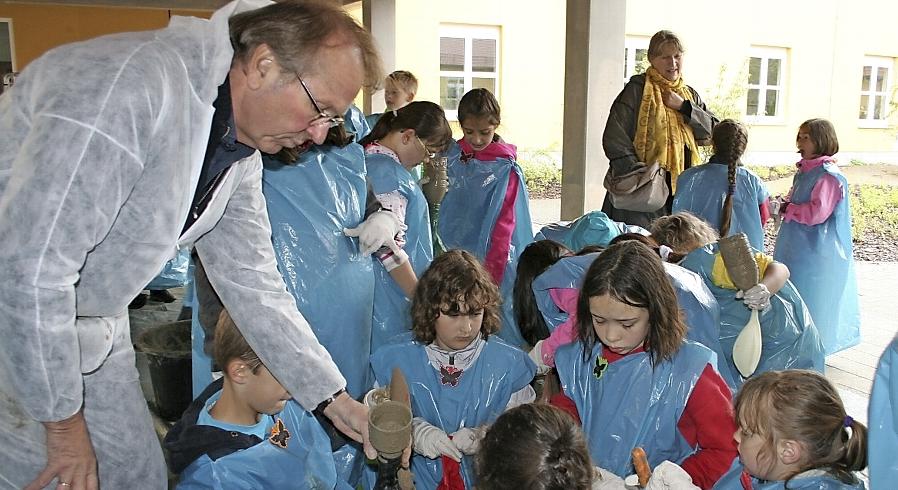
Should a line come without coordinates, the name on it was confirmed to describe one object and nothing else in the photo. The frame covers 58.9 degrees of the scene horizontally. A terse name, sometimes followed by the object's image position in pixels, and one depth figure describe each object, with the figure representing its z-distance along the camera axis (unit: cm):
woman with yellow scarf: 412
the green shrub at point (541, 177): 1220
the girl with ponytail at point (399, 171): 312
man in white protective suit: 117
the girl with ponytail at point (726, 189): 405
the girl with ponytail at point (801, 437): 169
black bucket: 348
